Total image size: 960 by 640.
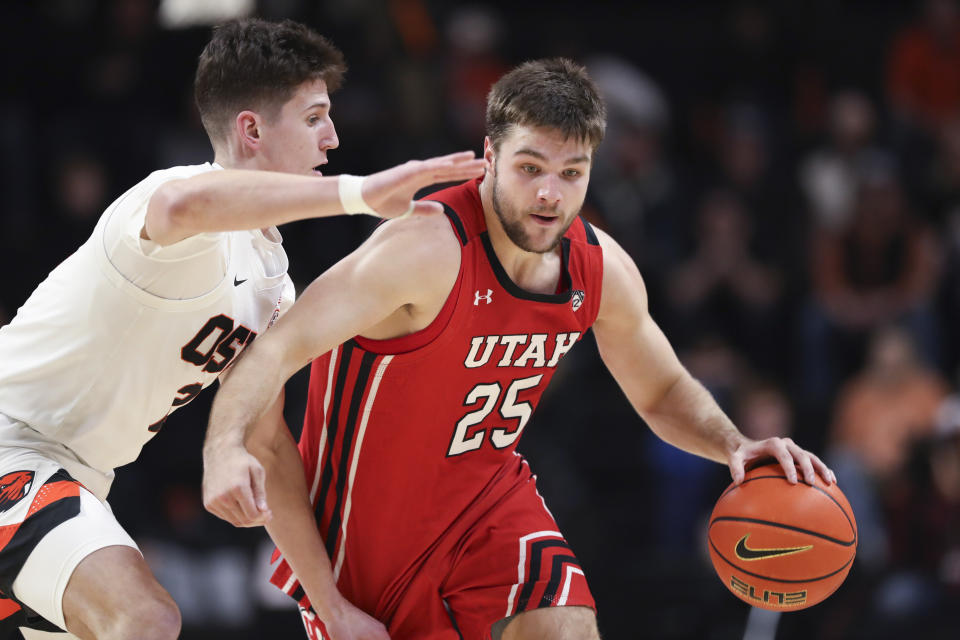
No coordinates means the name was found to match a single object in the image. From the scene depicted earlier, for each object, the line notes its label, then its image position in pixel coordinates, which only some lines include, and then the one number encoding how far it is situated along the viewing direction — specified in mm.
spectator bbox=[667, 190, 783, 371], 18859
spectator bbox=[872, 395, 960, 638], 15234
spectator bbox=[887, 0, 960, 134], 21656
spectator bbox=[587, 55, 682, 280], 19344
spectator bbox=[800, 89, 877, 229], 20562
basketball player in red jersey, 8477
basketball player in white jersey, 7180
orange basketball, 8742
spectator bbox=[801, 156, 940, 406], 19172
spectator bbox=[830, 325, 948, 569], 17297
